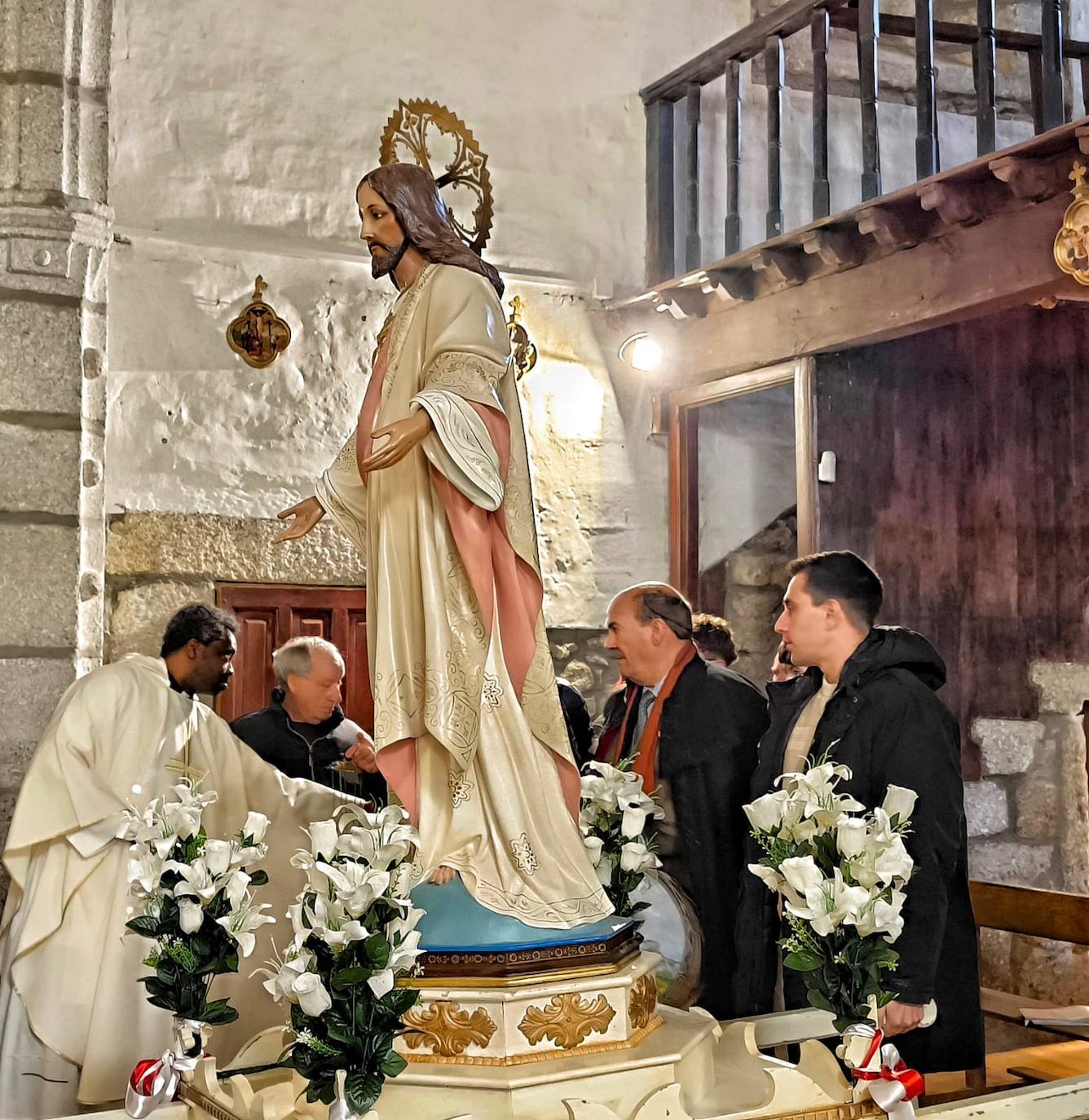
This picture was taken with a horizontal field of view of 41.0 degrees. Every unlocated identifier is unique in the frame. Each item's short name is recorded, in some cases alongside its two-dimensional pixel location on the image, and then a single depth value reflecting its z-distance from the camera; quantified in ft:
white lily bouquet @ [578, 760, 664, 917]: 11.04
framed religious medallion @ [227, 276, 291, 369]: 22.17
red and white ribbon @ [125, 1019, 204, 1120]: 8.75
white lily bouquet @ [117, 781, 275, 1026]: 9.09
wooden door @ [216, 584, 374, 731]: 22.03
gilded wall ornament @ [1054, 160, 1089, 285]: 16.96
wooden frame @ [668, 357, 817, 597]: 24.33
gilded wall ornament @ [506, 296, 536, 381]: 24.47
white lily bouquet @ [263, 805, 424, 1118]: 7.93
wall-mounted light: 24.54
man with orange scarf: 13.69
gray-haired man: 18.22
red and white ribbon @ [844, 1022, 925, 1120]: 8.53
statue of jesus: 9.69
